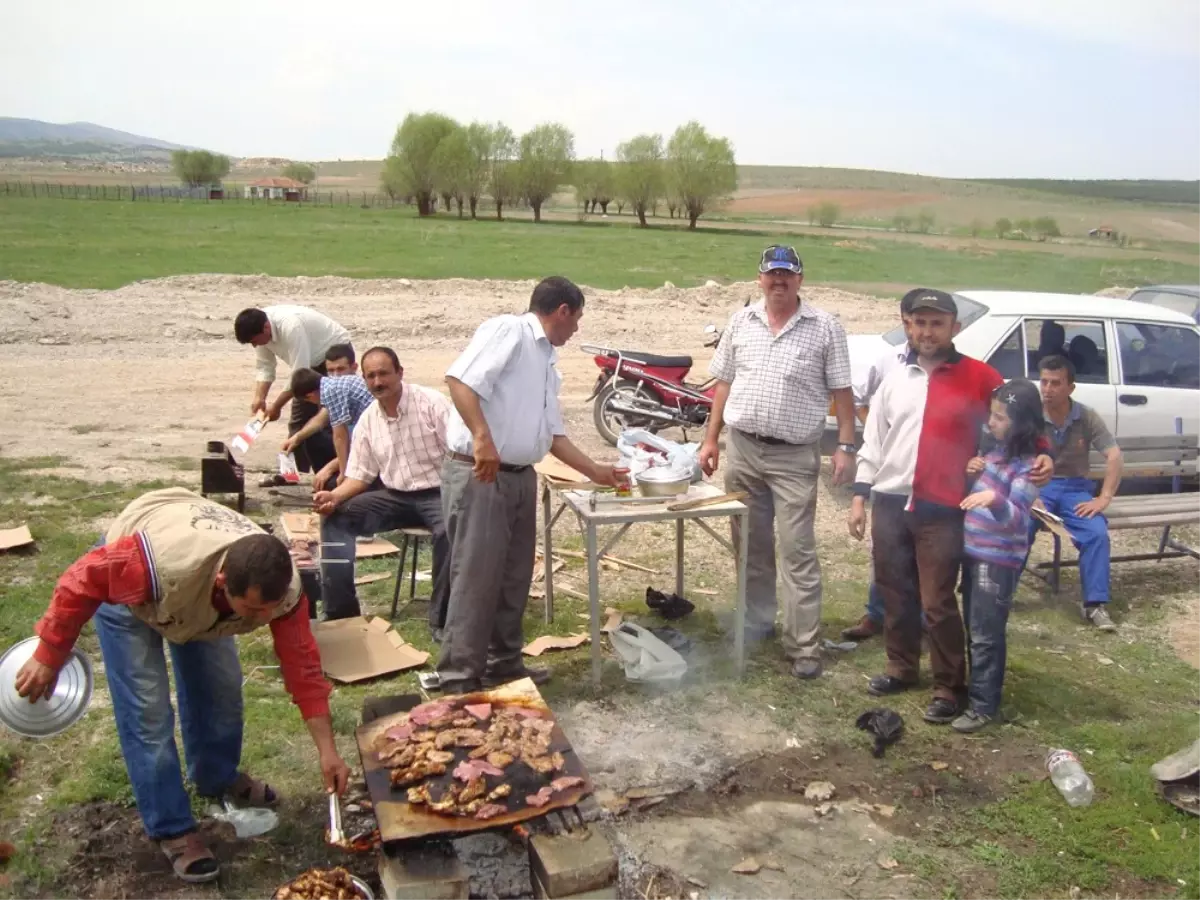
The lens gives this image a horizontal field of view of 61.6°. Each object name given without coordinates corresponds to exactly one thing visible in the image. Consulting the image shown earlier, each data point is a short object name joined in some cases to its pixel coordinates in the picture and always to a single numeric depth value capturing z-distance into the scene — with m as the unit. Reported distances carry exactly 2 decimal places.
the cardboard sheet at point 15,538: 6.62
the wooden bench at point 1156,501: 6.77
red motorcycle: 10.03
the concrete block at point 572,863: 3.10
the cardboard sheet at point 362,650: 5.20
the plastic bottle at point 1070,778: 4.23
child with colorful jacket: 4.70
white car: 7.91
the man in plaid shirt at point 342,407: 6.39
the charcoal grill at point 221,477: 7.45
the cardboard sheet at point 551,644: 5.54
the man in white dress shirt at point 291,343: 7.80
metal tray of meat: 3.19
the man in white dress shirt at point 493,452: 4.50
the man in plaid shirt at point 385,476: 5.72
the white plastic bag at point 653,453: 5.39
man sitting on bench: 6.13
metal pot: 5.28
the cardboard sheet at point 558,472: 5.97
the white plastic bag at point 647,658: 5.17
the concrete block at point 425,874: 3.11
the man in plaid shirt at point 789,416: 5.21
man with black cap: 4.80
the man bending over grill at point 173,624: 3.15
